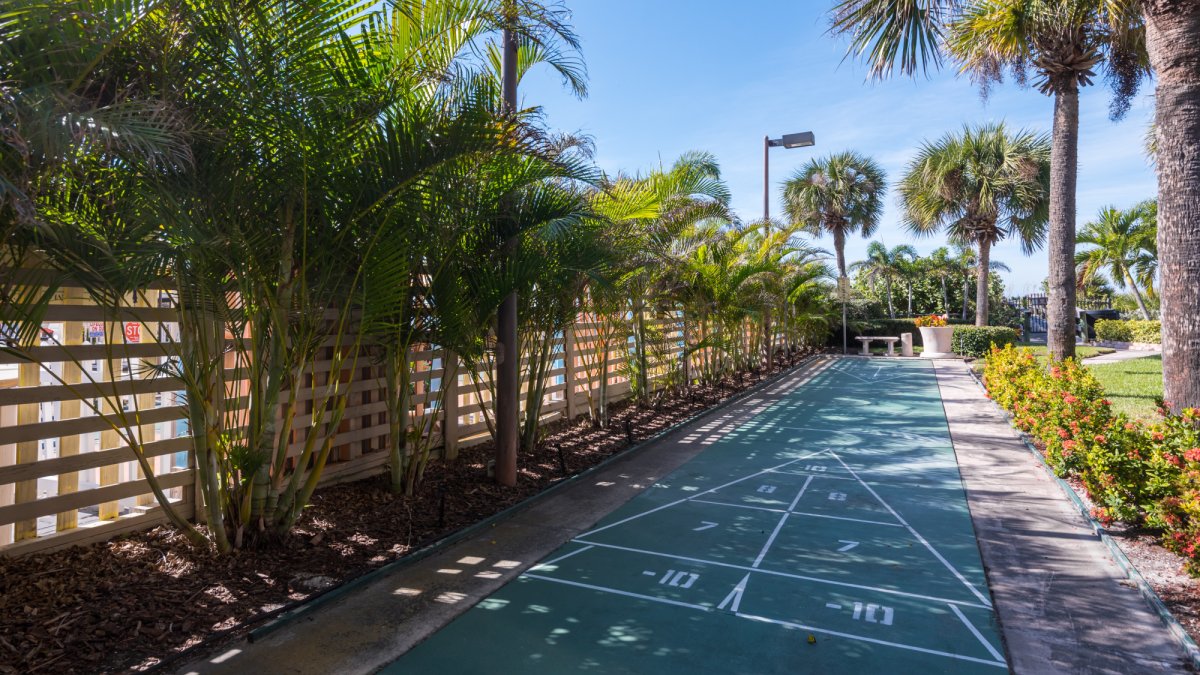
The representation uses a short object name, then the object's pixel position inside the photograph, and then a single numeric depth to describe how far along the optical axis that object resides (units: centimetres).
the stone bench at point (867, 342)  2298
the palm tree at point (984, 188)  1973
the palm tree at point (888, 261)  3566
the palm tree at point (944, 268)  3556
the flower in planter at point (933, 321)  2253
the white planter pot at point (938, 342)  2139
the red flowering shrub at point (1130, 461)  378
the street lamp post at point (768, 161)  1250
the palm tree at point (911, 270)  3592
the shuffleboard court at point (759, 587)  288
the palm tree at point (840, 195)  2622
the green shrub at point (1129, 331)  2230
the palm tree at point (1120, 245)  2892
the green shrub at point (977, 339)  2038
